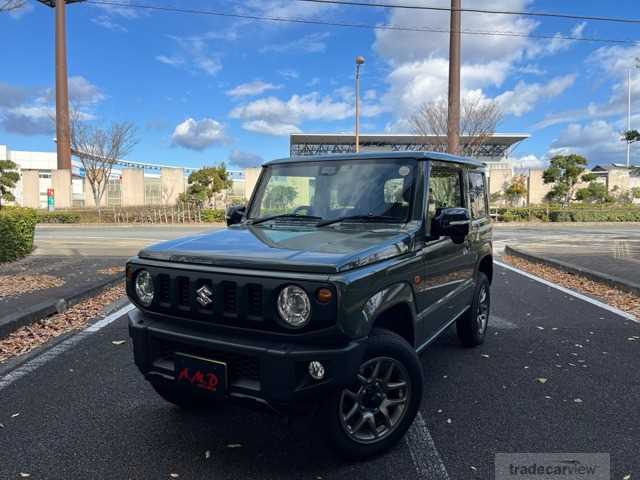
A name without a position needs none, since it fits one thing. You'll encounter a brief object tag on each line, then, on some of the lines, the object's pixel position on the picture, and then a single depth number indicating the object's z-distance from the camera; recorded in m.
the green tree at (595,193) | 32.16
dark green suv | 2.46
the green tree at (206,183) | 32.50
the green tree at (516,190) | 33.12
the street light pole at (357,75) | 26.22
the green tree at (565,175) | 31.97
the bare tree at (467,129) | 29.44
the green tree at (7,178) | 33.00
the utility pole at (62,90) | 33.03
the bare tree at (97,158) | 31.03
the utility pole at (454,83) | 25.66
